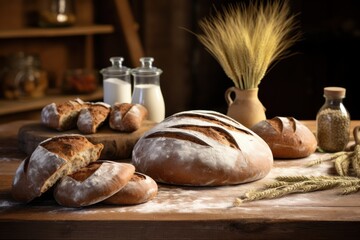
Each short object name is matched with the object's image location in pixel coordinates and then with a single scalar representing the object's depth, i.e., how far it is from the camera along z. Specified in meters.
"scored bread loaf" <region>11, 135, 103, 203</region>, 1.50
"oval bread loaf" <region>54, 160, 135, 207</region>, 1.48
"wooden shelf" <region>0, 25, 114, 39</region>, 2.90
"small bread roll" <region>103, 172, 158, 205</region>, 1.50
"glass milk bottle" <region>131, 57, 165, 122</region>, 2.04
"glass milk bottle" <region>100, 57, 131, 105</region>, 2.10
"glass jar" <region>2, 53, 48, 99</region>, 2.91
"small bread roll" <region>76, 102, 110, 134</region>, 1.82
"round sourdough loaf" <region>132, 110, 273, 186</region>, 1.60
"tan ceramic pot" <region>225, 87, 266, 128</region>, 1.96
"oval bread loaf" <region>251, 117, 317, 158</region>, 1.81
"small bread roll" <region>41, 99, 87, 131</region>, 1.85
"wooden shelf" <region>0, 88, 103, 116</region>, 2.84
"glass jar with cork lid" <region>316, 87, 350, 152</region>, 1.86
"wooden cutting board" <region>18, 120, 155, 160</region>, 1.80
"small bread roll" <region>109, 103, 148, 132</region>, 1.83
